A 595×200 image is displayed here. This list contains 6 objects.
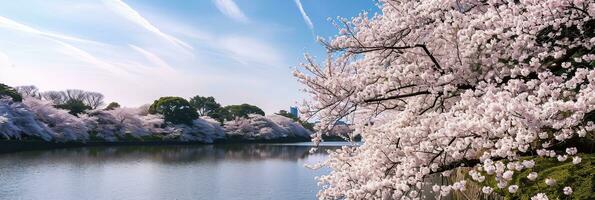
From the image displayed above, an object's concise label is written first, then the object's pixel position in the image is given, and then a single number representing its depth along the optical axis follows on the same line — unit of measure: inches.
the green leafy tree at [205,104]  3068.4
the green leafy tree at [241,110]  3056.1
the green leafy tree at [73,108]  2092.8
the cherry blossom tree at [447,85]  170.6
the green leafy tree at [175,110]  2449.6
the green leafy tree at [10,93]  1608.0
